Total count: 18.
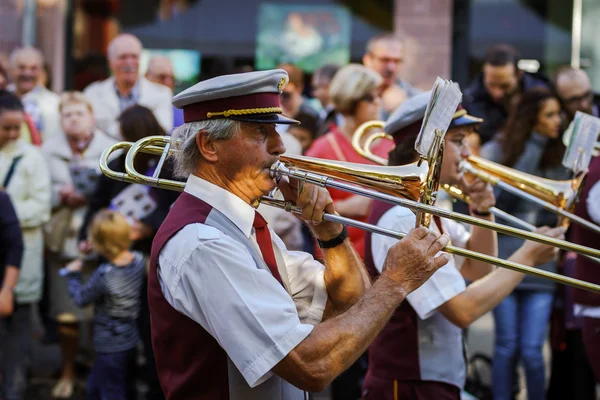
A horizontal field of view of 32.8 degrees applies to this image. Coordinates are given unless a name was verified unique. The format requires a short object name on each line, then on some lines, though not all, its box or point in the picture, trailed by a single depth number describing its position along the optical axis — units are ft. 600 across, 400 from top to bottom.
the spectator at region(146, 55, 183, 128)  26.63
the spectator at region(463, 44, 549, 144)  23.57
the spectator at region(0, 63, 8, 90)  24.97
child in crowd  19.36
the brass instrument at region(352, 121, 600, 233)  14.06
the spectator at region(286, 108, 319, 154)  23.72
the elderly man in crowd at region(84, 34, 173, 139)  24.59
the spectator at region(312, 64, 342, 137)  25.18
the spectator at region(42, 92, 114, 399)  23.15
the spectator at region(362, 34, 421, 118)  24.18
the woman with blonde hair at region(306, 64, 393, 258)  19.95
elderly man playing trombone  8.85
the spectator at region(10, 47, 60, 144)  26.16
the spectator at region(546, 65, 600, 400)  20.79
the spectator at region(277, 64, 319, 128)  25.45
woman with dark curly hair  20.27
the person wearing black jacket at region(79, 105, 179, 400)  19.93
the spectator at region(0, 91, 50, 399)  21.84
